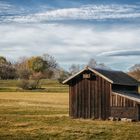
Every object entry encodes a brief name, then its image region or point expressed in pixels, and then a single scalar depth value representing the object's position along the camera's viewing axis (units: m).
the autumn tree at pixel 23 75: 196.20
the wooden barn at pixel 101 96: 42.53
